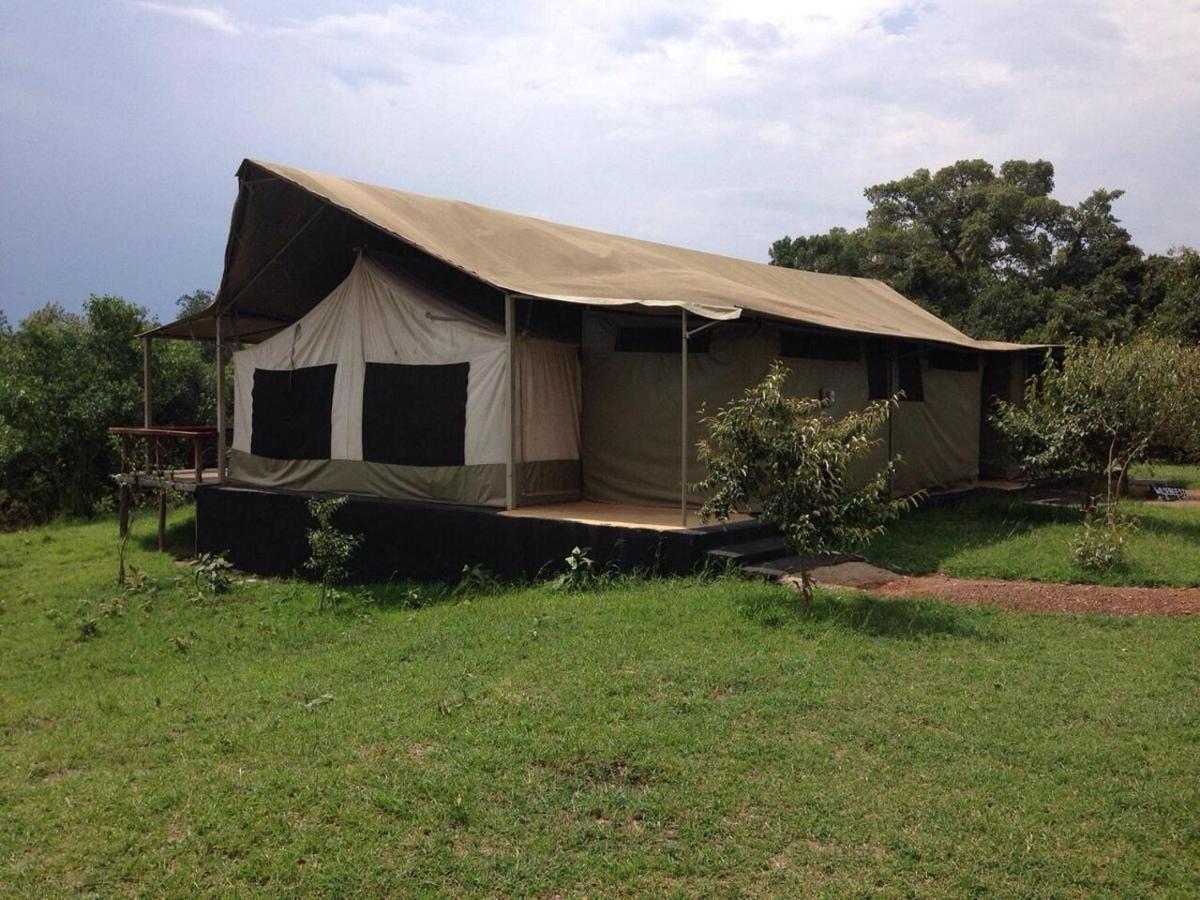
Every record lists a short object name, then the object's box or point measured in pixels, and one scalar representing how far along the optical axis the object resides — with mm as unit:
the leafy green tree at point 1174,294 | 22625
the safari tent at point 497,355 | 9836
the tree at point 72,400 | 17172
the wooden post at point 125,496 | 12773
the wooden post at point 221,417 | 12500
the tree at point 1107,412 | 9656
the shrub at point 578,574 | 8328
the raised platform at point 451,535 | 8367
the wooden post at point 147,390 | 13609
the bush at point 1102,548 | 8364
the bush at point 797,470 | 6836
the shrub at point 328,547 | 9445
